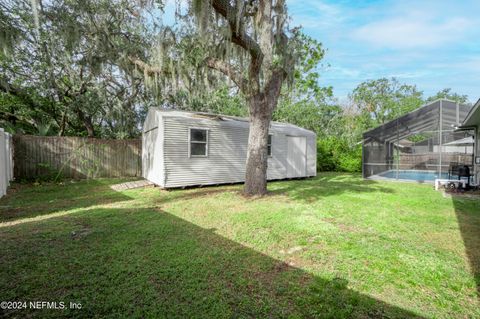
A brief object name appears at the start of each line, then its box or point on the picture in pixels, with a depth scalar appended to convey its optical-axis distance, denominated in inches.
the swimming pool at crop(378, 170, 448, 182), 444.1
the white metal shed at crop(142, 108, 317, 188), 287.7
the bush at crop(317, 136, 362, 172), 552.7
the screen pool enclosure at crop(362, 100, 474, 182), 349.7
